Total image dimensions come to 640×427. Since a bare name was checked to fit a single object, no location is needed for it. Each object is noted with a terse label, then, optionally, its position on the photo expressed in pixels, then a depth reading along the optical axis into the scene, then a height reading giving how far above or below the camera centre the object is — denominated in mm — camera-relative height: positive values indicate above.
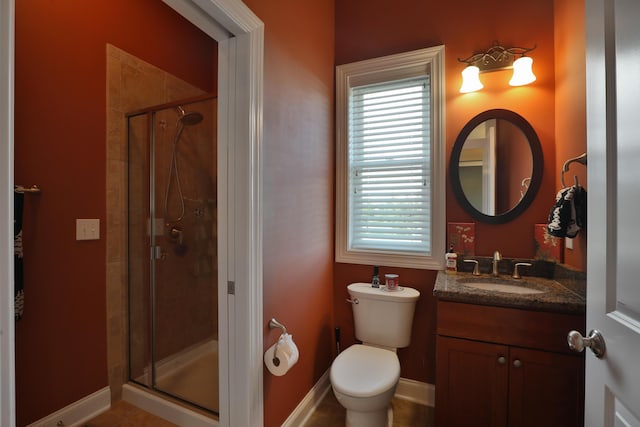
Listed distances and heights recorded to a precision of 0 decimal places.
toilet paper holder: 1406 -587
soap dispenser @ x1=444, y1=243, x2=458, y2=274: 1888 -320
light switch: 1719 -87
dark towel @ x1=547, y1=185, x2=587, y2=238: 1380 +2
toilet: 1434 -853
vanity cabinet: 1290 -735
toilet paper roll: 1388 -699
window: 2012 +398
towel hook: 1363 +251
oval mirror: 1835 +317
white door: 656 +11
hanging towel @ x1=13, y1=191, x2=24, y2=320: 1378 -185
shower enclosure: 2023 -223
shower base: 1773 -1138
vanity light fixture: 1810 +968
